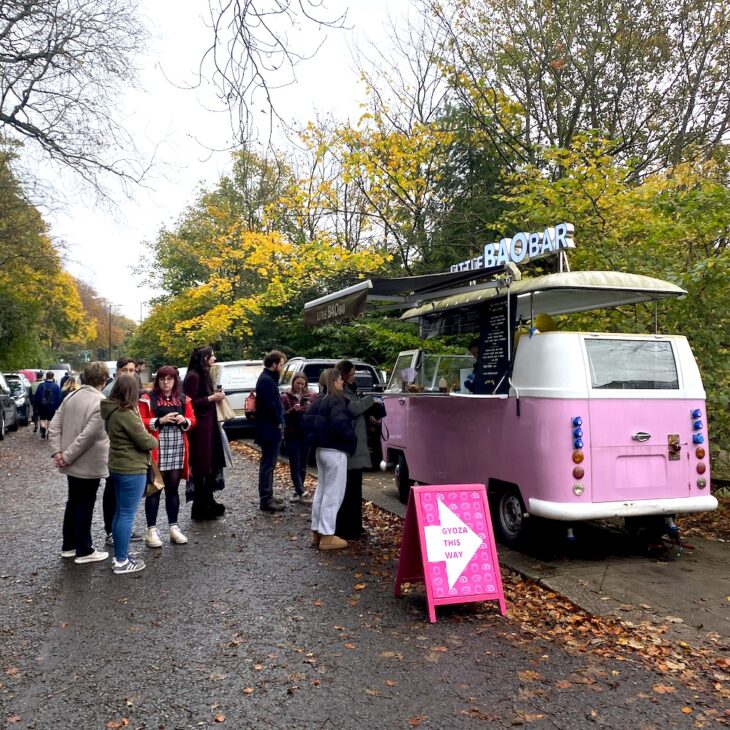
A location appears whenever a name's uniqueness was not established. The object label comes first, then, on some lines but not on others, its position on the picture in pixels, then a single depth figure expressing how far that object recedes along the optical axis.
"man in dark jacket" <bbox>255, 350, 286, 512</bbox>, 8.77
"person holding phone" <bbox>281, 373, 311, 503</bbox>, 9.57
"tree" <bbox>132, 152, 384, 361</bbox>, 17.08
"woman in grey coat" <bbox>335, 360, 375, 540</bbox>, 6.97
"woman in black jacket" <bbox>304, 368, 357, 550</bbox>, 6.84
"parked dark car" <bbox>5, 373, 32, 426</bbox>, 24.14
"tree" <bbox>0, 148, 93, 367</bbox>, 28.59
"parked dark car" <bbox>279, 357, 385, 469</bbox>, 13.34
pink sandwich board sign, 5.11
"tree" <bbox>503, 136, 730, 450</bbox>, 8.01
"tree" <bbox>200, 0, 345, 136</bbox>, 3.63
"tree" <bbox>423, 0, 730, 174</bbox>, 15.41
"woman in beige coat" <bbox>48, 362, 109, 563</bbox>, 6.36
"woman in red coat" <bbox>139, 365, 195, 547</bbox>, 7.07
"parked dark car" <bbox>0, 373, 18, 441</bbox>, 19.37
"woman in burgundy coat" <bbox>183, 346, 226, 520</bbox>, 7.94
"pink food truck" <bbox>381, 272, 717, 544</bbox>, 6.07
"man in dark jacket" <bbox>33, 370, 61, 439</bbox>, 18.79
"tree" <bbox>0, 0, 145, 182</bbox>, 9.72
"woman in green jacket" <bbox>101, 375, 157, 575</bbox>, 6.18
